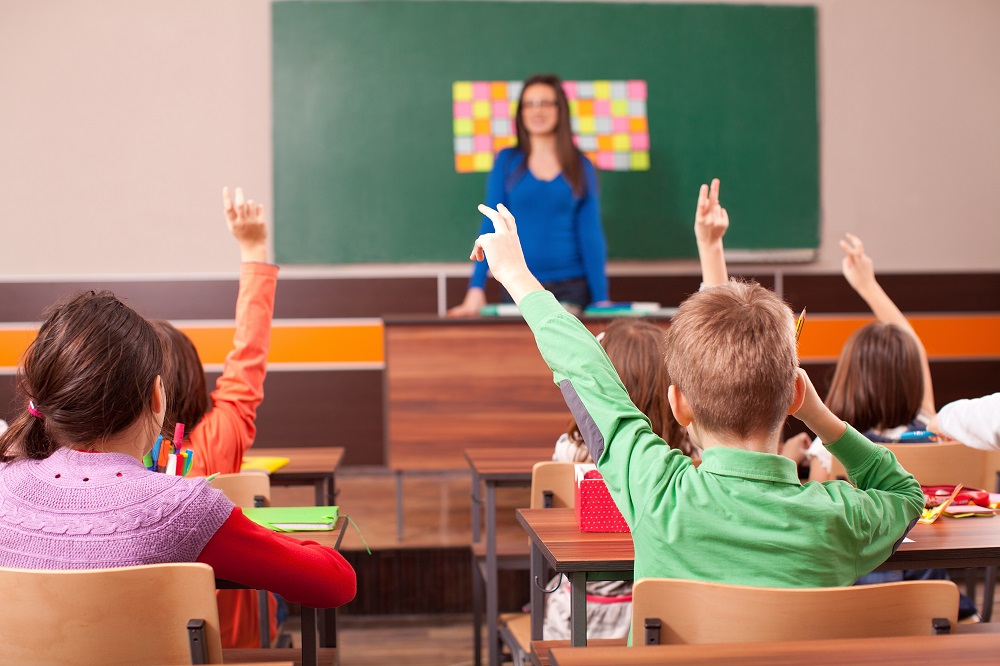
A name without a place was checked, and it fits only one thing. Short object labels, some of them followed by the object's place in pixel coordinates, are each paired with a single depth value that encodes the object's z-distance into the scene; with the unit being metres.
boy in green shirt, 1.08
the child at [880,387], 2.24
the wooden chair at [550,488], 1.85
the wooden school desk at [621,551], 1.31
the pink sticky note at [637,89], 5.09
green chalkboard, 4.94
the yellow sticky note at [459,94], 4.98
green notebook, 1.54
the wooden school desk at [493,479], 2.26
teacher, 4.30
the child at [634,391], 1.82
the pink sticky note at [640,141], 5.10
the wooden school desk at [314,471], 2.35
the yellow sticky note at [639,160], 5.11
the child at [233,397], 1.86
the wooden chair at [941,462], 2.06
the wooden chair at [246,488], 1.72
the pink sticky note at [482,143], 4.99
